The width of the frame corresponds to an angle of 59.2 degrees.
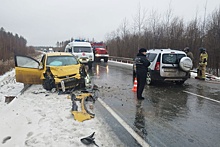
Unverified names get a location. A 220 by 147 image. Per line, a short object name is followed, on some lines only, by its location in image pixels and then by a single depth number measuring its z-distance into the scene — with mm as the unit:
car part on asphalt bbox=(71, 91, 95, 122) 5069
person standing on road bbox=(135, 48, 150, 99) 6988
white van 18422
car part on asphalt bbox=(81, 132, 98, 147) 3689
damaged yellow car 7984
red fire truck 28812
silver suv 9352
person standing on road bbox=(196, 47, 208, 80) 12050
